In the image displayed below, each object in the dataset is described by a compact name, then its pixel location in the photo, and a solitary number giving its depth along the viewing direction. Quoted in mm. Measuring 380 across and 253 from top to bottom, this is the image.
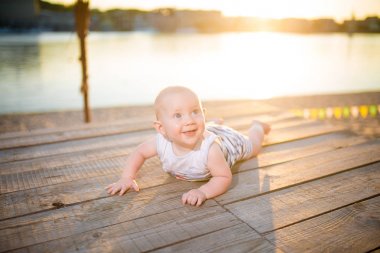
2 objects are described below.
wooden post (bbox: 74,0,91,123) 5121
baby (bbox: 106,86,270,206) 1865
